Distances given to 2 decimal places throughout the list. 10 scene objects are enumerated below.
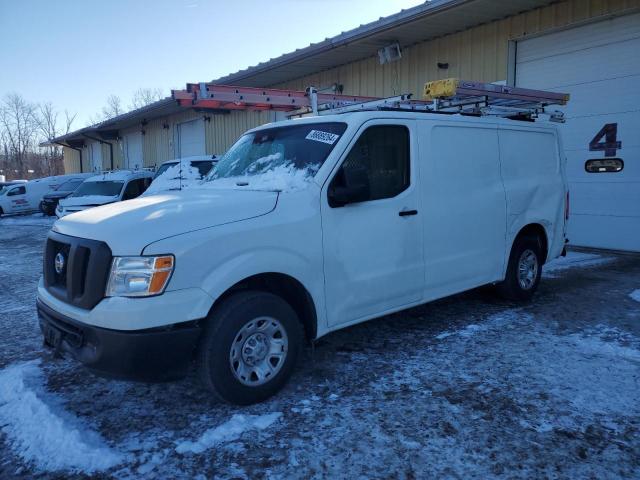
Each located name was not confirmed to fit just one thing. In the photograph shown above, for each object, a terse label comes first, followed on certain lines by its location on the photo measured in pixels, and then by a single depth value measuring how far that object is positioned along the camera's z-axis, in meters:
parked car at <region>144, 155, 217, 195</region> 11.27
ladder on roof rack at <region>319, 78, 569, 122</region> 5.00
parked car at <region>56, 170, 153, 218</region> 13.40
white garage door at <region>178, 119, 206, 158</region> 20.17
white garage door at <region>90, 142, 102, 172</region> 31.62
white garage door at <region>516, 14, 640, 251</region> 8.63
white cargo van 3.04
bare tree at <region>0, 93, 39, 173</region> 67.75
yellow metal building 9.17
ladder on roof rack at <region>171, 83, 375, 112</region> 5.72
